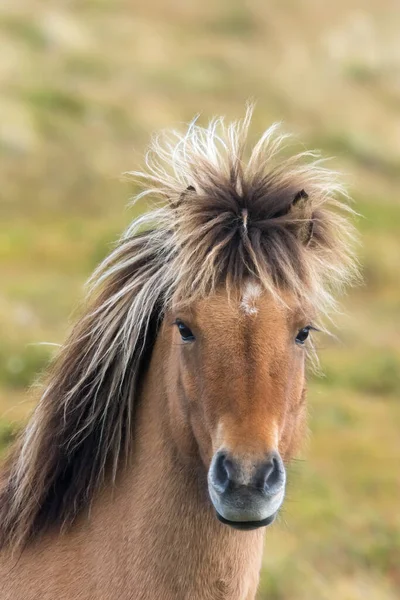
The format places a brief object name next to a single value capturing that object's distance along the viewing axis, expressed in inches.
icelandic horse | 328.5
